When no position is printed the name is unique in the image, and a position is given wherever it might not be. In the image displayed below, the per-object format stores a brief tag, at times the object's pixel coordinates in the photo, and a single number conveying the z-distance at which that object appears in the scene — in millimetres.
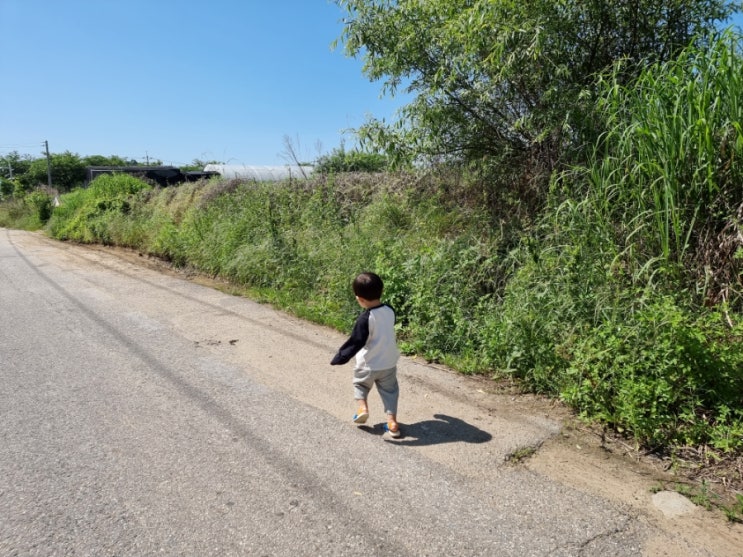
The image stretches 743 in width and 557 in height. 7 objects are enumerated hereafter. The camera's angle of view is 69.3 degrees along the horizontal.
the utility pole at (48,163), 49500
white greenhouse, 21362
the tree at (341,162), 11350
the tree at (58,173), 57934
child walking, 3736
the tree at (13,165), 66375
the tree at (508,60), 5316
